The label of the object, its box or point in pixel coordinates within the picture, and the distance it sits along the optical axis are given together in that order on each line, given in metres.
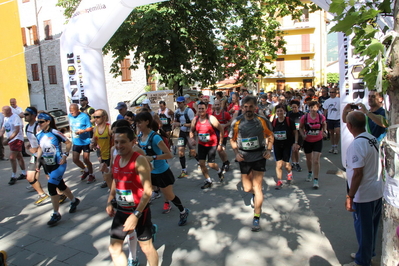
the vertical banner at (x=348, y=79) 6.48
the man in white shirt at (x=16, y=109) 10.87
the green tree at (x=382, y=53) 2.15
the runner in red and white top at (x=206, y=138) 6.66
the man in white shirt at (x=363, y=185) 3.33
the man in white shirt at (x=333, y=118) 9.82
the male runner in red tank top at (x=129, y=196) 3.21
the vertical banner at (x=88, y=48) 8.12
